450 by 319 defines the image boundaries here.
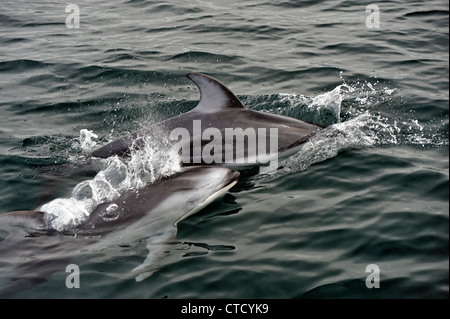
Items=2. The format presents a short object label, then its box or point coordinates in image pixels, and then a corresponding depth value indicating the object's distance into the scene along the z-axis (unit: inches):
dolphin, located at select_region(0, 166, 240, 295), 251.0
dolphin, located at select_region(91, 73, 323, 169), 342.6
